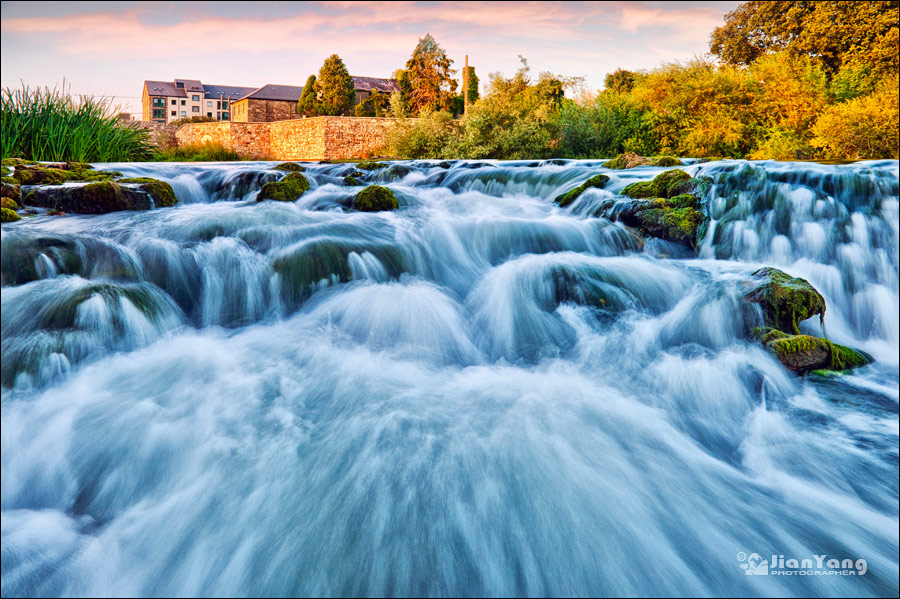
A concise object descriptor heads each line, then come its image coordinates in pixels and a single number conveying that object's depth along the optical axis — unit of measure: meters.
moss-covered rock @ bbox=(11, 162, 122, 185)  7.43
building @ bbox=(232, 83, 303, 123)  46.78
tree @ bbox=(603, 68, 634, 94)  33.47
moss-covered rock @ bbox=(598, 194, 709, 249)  6.61
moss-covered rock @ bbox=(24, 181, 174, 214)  6.55
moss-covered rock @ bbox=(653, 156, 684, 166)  11.20
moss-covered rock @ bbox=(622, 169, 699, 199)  7.48
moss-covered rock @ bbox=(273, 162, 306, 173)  10.28
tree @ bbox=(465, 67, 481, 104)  34.78
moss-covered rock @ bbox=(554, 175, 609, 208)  8.56
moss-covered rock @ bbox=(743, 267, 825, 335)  4.36
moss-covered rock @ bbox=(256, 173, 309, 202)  8.27
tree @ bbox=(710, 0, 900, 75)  18.53
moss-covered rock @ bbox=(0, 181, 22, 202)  6.54
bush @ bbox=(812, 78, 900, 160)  12.41
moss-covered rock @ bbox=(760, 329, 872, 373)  3.89
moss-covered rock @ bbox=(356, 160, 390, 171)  11.59
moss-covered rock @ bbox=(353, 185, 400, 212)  7.85
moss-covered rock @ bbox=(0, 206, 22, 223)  5.66
